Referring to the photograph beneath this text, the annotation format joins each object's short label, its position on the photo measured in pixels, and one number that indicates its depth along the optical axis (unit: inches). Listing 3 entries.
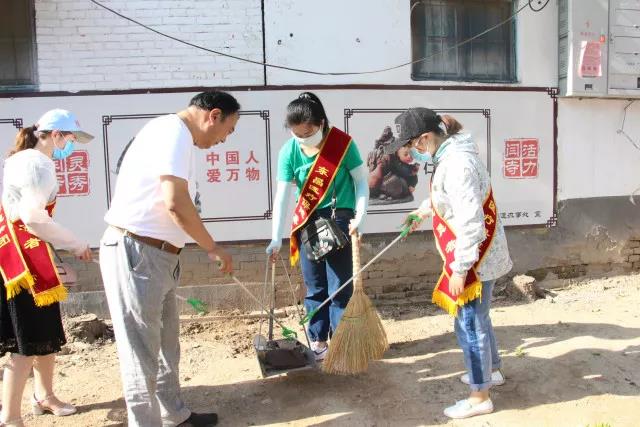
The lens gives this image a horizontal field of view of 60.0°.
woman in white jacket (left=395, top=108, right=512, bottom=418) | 114.0
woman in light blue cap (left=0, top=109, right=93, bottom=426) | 116.6
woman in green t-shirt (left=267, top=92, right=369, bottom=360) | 146.8
